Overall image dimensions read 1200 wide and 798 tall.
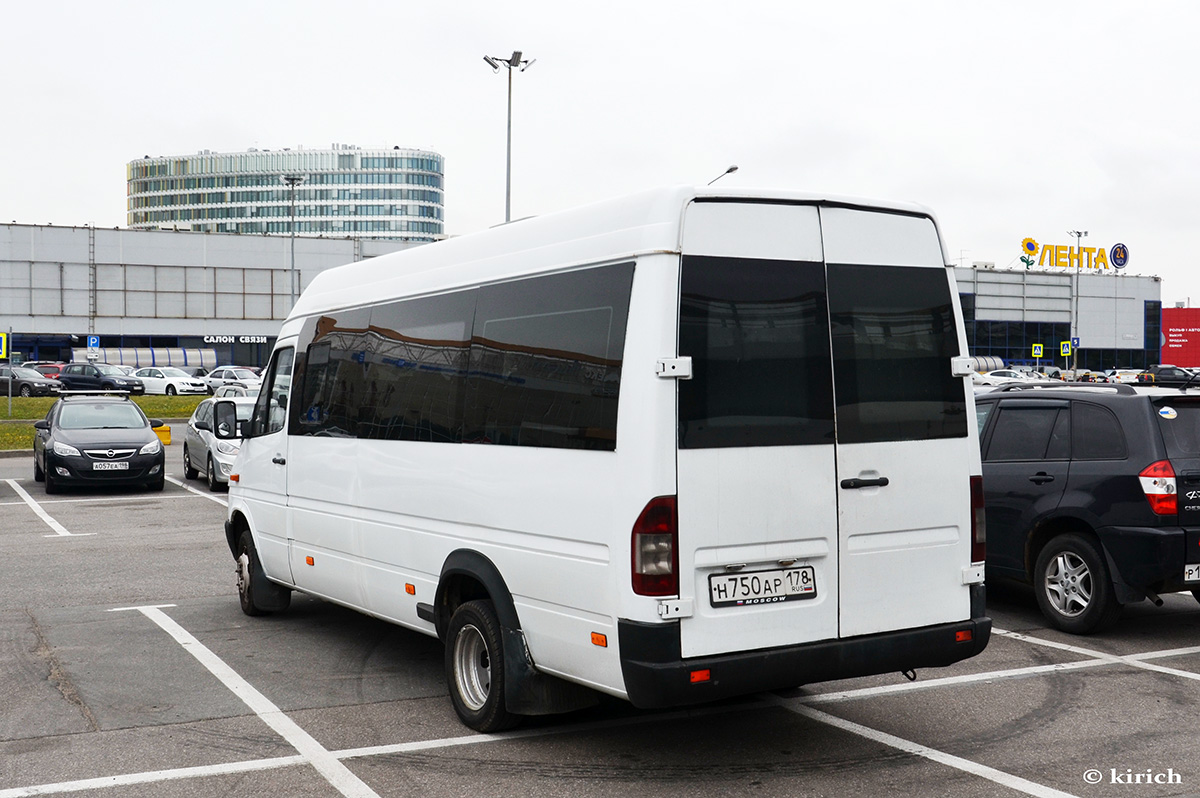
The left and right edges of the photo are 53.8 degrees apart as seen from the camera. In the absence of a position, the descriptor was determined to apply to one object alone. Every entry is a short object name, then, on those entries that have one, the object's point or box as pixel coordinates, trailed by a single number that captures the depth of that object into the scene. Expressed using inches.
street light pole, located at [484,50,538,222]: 1254.3
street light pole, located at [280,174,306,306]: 2160.4
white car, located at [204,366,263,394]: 2161.0
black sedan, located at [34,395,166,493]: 717.3
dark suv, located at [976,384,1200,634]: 306.7
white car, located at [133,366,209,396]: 2183.8
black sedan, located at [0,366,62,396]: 2027.6
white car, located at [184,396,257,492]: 737.6
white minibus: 190.5
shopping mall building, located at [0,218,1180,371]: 2849.4
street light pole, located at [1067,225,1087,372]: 3213.6
